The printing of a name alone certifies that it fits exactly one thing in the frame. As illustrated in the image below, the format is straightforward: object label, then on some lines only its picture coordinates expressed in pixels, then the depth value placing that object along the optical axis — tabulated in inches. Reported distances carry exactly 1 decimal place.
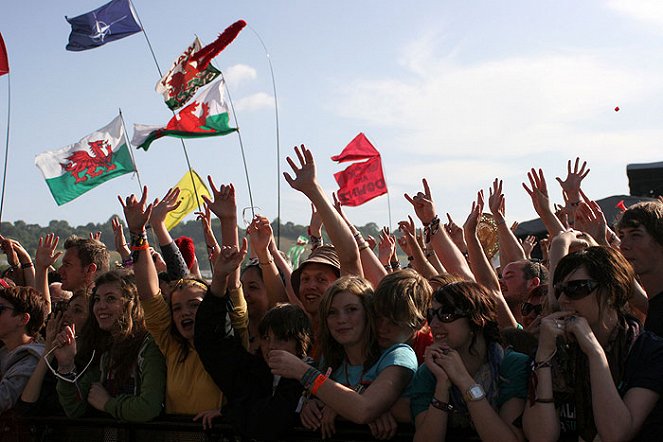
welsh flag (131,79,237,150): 496.7
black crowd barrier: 156.7
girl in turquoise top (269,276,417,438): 152.6
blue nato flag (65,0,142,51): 538.3
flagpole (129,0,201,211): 477.6
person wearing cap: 209.5
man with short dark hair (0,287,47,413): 209.5
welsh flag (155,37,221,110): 502.3
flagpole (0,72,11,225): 422.0
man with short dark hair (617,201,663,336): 167.0
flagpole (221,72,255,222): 554.3
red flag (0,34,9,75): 461.1
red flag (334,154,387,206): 496.1
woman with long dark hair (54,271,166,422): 183.2
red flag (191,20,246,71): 501.0
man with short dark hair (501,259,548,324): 233.8
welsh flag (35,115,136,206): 494.9
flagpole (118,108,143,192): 501.7
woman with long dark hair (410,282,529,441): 141.7
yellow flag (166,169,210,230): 482.9
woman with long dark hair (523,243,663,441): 130.3
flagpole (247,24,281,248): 482.8
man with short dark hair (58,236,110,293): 275.7
